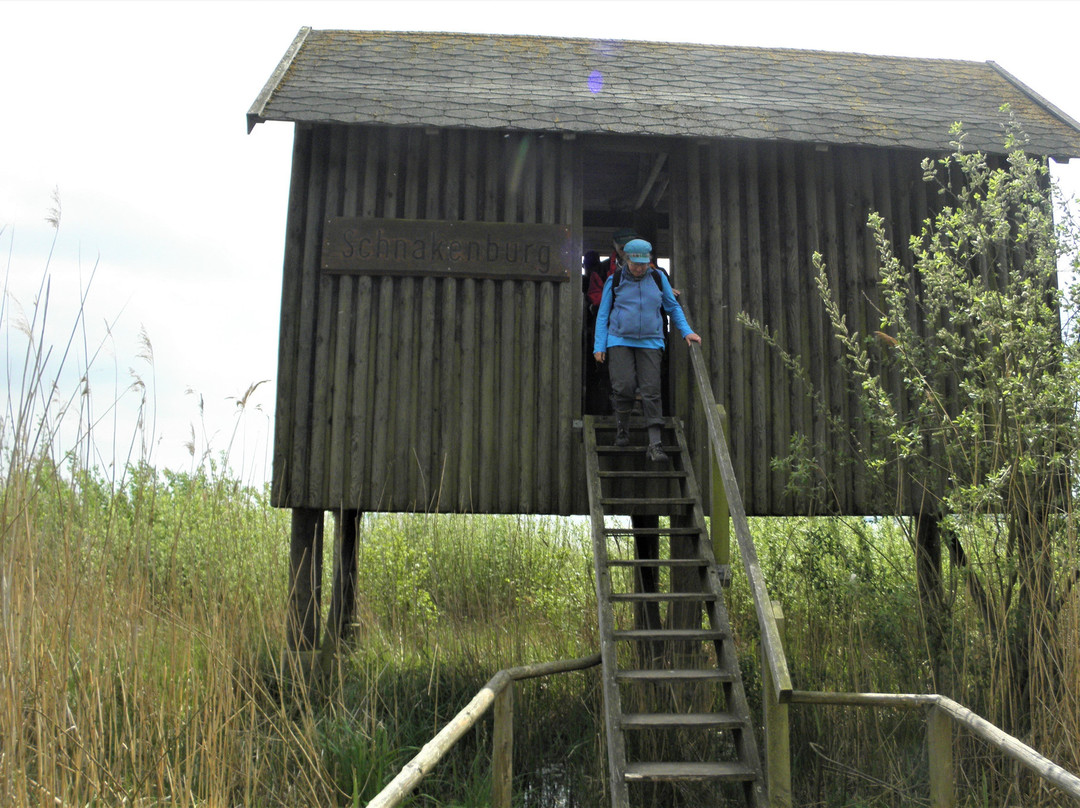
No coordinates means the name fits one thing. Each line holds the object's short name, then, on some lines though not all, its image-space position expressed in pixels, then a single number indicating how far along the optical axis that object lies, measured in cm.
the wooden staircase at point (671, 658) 488
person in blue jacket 669
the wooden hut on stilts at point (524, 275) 715
